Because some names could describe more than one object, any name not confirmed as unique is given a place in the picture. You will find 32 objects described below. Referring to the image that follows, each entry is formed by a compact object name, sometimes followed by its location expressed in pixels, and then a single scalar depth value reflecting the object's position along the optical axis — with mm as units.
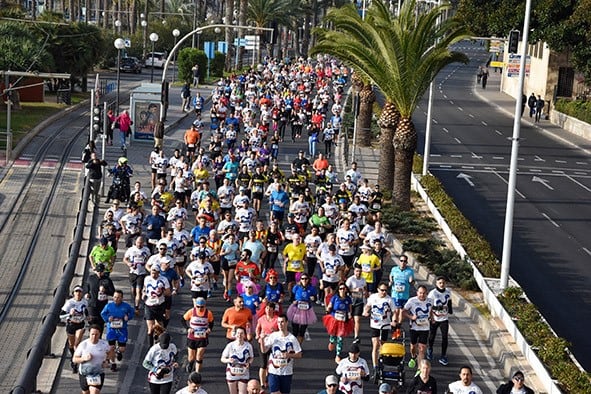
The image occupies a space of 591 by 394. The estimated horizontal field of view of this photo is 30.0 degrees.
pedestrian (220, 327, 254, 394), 14539
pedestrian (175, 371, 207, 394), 12602
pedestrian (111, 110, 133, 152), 39406
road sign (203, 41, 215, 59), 81625
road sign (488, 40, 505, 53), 50231
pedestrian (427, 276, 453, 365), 17406
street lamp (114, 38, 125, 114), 40000
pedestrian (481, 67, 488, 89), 84500
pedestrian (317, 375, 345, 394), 12992
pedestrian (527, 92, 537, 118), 60344
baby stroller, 15711
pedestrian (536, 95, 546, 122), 59000
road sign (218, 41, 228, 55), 101925
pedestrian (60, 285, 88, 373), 16234
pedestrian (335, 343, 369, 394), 14062
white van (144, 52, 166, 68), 93562
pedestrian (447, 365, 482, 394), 13602
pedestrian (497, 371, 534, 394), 13609
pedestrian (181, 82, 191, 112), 54875
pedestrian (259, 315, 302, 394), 14664
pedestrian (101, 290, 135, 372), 16094
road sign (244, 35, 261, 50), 76100
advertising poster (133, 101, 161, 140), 40656
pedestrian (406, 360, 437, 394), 13721
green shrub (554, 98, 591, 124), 55344
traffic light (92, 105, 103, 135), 30781
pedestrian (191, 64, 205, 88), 66675
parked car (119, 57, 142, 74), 85006
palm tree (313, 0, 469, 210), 31094
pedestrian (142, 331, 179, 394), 14195
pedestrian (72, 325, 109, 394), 14320
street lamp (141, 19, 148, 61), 80950
